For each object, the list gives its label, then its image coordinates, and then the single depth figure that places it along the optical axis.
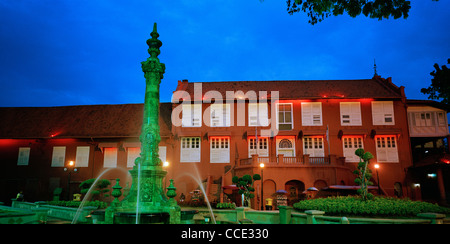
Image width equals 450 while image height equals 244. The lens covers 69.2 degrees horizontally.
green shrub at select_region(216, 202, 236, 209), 19.73
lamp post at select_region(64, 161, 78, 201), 27.82
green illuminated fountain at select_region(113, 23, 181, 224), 13.68
